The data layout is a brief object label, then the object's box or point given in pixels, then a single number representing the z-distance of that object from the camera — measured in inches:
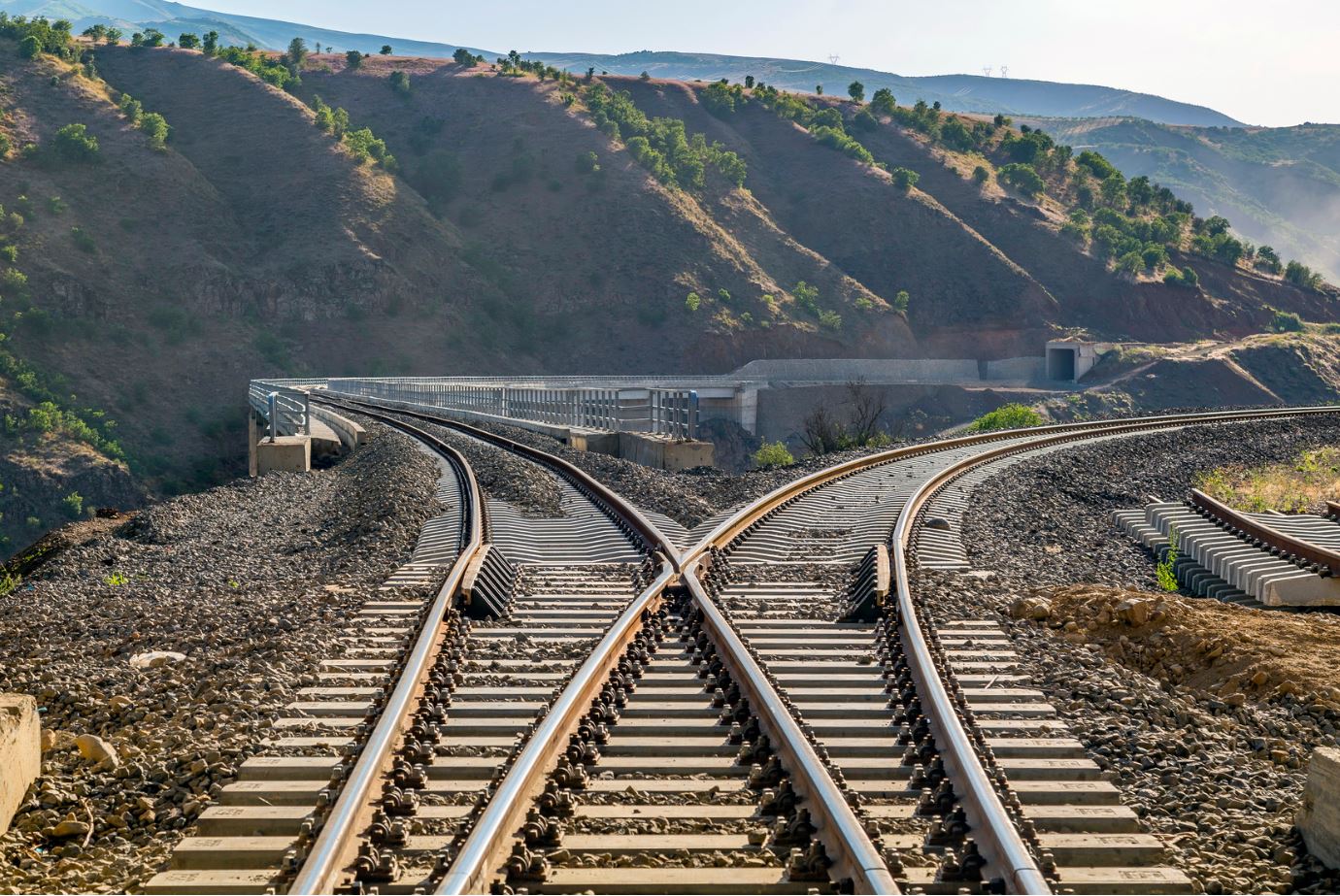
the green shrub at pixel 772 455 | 1680.6
